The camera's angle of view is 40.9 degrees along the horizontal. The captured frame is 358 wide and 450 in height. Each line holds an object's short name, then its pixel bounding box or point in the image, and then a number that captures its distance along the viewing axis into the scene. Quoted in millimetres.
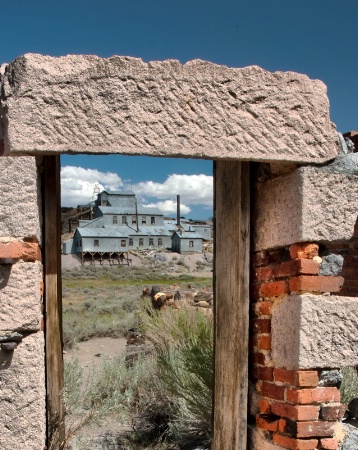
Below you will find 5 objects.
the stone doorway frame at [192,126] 2260
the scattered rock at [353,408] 3511
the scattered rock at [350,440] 2635
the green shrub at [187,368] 4234
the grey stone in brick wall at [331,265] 2571
